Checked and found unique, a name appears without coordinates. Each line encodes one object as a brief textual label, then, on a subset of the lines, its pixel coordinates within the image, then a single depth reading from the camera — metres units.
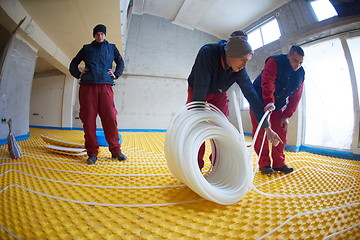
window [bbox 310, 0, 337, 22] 2.98
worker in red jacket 1.86
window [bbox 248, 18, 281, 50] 5.59
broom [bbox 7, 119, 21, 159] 1.98
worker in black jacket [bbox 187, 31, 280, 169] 1.21
